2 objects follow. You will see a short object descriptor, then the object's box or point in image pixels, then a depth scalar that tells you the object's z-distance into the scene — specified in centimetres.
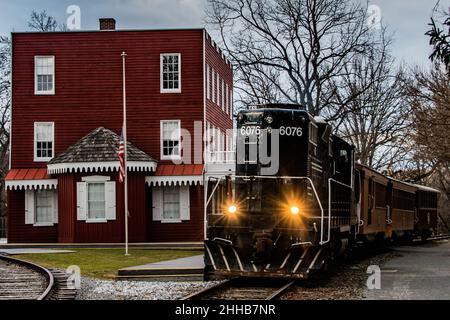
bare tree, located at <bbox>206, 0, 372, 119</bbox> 4603
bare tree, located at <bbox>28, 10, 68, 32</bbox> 5966
